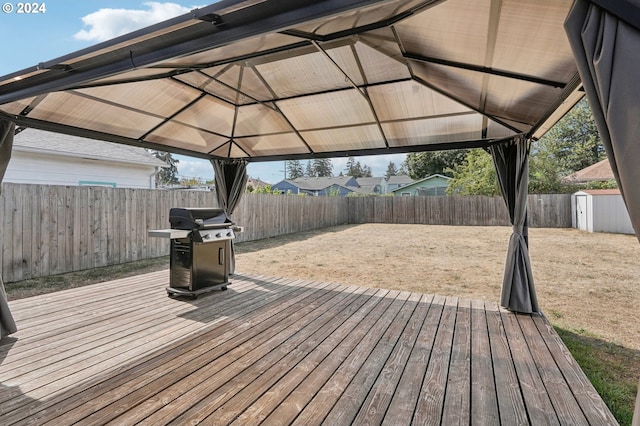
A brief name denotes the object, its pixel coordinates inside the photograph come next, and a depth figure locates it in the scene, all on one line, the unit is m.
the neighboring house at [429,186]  22.91
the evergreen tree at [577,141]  19.79
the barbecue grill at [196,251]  4.02
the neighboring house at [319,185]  33.50
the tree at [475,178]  16.80
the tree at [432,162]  25.12
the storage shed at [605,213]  10.23
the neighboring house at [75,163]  7.35
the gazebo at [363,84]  1.13
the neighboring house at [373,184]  36.12
